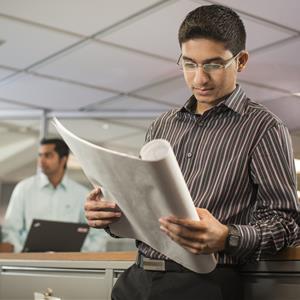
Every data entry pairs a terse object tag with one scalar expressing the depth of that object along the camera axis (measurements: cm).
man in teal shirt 518
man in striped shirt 155
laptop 339
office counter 167
